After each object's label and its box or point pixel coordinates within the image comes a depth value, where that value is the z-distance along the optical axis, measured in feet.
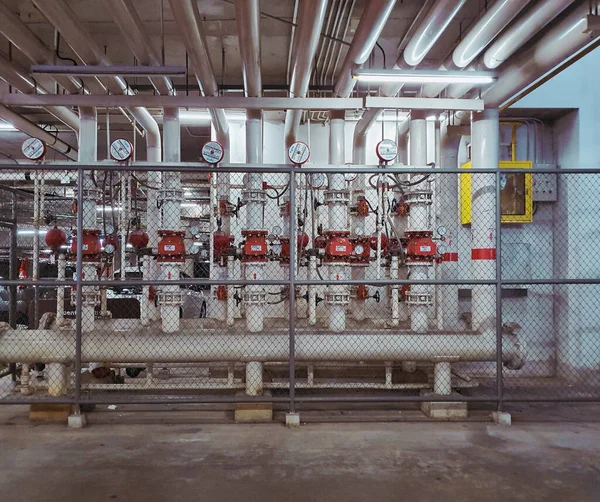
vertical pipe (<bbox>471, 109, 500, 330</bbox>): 17.98
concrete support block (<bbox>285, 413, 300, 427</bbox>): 14.43
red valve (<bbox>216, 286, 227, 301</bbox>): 18.76
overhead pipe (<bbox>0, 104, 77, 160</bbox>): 20.88
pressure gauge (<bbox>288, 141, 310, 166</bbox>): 16.61
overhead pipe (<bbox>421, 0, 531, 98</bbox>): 12.67
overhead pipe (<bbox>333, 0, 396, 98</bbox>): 12.41
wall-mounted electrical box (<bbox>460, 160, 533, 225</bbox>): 21.09
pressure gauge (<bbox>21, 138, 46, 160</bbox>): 16.29
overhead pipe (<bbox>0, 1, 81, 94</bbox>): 14.26
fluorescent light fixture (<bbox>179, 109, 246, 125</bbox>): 22.84
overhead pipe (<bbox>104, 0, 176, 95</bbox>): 13.16
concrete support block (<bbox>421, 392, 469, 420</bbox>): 15.24
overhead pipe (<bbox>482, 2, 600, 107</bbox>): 13.24
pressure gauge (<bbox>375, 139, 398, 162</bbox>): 16.62
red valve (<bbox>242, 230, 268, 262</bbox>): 16.44
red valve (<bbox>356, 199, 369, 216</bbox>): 19.02
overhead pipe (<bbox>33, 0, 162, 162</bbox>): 13.07
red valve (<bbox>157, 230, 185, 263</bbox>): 16.38
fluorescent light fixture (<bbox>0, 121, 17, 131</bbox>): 23.43
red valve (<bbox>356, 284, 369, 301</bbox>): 19.04
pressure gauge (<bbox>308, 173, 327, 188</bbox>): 18.57
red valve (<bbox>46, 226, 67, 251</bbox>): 17.01
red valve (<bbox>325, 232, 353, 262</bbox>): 16.57
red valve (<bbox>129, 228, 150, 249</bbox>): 17.88
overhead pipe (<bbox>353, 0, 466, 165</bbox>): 12.71
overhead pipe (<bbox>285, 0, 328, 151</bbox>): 12.13
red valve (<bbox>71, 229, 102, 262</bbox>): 16.29
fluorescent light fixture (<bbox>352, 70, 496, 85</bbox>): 14.39
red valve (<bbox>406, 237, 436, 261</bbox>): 16.71
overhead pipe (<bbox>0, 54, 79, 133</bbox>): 17.04
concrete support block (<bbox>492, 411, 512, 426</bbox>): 14.84
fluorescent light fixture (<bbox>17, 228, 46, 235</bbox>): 34.74
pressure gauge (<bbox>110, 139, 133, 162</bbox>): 16.42
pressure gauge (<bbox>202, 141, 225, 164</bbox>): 15.71
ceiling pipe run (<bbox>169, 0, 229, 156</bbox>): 12.42
